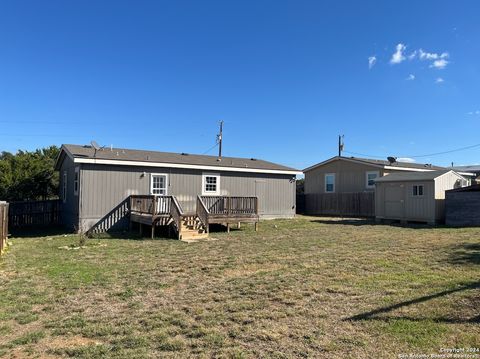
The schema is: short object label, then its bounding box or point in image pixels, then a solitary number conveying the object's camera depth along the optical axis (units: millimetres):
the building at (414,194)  17625
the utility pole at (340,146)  39094
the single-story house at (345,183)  24344
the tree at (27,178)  20688
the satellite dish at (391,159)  24859
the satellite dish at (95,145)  16237
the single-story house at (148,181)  15102
